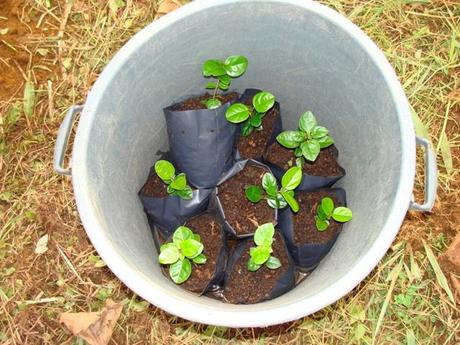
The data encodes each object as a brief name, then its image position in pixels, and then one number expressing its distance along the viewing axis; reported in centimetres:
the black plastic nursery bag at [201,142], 118
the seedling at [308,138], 111
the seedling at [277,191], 110
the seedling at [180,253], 101
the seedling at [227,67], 109
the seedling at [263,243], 102
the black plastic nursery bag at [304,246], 118
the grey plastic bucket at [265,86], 85
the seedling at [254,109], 111
